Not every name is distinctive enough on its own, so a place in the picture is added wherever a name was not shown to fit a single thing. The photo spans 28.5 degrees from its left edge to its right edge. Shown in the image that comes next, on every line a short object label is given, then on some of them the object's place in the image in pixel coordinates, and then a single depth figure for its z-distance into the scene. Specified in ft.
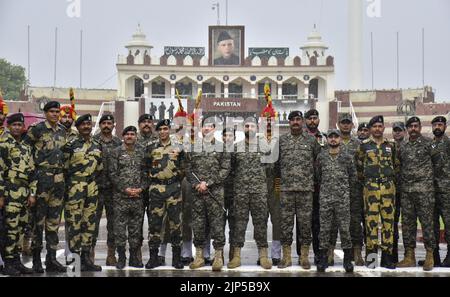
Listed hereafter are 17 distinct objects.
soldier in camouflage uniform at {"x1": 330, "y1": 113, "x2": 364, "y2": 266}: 37.14
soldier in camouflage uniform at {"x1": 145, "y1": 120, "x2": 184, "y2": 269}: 35.96
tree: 301.43
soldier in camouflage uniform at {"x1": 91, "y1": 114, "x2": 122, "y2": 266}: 36.92
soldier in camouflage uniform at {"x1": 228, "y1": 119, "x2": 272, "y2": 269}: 36.55
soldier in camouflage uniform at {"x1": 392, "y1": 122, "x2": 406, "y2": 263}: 37.58
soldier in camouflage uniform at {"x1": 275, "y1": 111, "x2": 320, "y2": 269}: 36.32
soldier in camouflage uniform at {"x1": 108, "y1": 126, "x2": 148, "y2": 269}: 36.11
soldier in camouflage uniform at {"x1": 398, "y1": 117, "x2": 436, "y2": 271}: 36.55
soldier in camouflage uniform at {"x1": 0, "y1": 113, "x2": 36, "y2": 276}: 34.12
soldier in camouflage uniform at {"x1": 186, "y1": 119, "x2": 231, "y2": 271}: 36.14
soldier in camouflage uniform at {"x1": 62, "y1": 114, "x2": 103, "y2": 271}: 35.32
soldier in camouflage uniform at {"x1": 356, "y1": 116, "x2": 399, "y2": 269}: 36.17
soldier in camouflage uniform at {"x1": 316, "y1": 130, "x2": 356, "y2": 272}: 35.68
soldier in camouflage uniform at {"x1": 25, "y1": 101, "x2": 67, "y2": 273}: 34.76
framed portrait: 242.58
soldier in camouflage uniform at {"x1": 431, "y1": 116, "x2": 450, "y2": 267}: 36.70
